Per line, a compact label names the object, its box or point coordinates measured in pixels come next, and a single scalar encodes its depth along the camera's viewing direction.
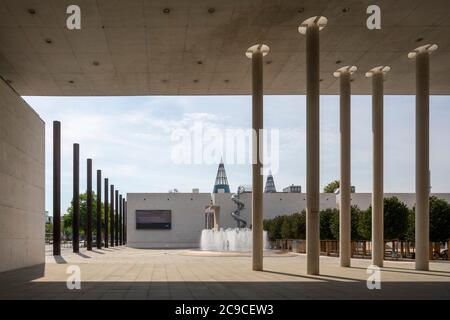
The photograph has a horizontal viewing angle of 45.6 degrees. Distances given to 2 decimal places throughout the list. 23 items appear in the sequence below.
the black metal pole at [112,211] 53.91
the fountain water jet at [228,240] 44.99
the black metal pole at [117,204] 60.55
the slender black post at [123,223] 71.76
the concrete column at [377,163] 21.00
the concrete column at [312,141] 16.61
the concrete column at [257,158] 18.45
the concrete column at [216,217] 53.04
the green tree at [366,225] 29.95
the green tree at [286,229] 42.64
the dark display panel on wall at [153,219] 67.81
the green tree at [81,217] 77.50
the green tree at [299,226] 40.28
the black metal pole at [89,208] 42.12
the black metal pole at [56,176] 30.36
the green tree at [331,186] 93.19
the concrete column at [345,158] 20.75
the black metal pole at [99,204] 46.97
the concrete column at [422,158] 19.41
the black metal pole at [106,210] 51.06
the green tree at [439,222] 27.03
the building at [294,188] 85.12
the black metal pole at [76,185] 36.41
